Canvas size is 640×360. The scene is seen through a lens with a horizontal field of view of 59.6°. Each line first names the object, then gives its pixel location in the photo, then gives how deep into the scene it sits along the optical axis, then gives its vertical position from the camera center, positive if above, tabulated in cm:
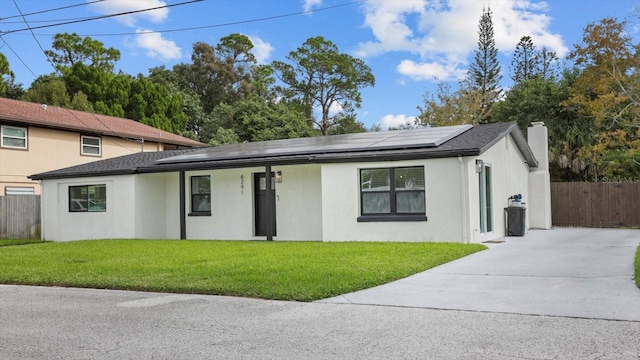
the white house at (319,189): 1408 +32
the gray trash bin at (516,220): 1617 -73
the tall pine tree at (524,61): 4200 +1014
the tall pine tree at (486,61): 4134 +1002
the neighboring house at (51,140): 2323 +310
